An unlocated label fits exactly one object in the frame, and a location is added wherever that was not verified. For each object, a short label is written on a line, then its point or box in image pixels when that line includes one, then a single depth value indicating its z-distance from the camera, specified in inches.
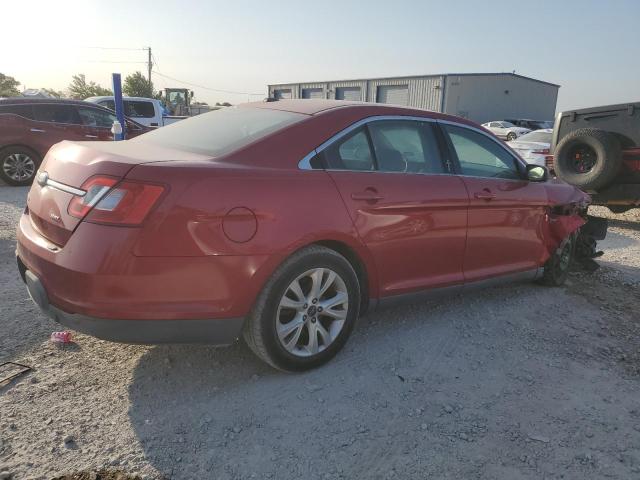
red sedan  95.3
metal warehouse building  1657.2
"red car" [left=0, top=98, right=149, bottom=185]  375.6
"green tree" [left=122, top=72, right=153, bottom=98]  2175.2
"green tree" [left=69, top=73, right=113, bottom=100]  2266.2
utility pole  2292.1
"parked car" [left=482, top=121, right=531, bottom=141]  1212.6
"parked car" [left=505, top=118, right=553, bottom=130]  1356.2
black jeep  290.7
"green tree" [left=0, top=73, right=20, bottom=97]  2038.0
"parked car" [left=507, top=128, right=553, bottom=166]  458.9
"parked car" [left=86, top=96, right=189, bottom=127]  637.3
